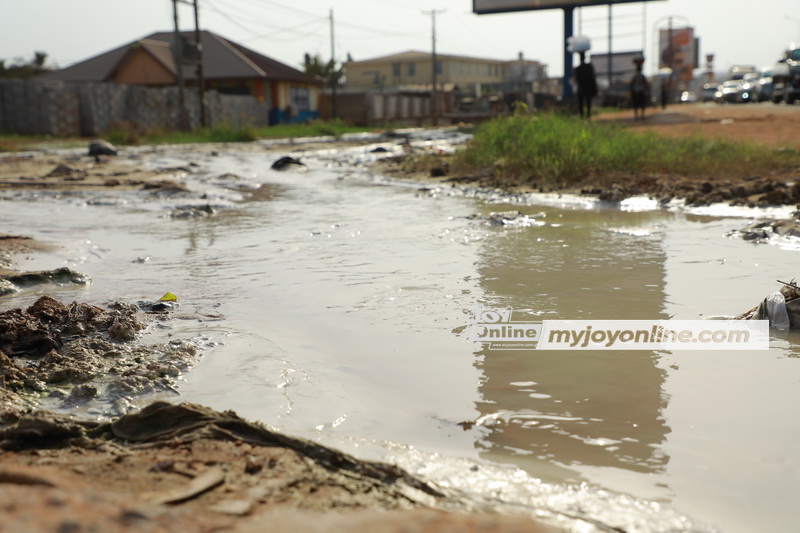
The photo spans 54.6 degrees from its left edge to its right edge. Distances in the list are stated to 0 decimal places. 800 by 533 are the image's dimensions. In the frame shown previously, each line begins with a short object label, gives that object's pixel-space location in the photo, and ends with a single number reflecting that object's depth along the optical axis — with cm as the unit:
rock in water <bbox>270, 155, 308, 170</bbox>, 1290
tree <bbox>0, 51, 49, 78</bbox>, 4372
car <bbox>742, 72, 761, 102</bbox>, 3638
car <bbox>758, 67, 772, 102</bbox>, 3524
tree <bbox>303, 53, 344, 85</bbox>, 5080
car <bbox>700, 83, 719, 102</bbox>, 4894
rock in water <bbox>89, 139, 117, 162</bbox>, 1529
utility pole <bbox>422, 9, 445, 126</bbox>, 3321
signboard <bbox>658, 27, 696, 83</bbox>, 6475
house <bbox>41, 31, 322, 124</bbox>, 3709
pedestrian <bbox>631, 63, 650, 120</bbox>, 1856
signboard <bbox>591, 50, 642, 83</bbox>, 4842
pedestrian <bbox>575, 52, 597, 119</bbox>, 1372
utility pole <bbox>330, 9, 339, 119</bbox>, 4016
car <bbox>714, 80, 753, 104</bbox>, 3788
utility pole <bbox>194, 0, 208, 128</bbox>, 2809
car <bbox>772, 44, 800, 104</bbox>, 2527
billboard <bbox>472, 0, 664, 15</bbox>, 2281
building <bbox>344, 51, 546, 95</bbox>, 6838
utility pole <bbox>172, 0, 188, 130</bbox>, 2728
